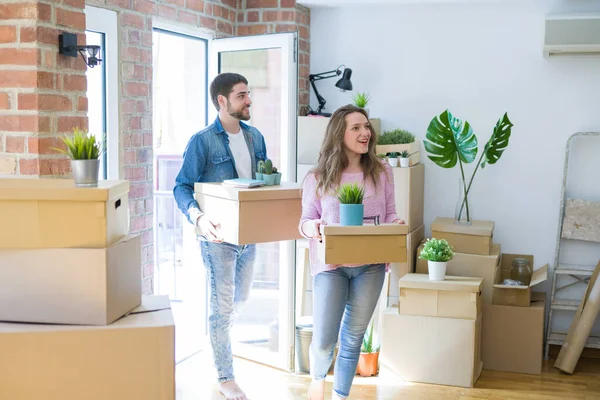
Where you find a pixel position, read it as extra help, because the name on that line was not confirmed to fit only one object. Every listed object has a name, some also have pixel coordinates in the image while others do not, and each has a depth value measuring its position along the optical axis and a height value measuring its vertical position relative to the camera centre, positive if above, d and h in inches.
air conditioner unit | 174.1 +25.0
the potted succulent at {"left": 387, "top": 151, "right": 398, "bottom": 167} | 177.3 -3.9
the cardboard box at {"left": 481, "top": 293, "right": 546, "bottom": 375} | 173.0 -44.0
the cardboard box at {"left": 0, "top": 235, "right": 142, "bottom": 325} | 90.0 -17.5
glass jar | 179.9 -29.9
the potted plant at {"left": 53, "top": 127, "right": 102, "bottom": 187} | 94.7 -2.9
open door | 165.6 -2.4
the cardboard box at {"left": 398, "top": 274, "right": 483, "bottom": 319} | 163.2 -33.1
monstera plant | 177.2 +0.2
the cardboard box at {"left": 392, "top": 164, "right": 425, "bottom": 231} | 175.8 -11.6
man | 137.6 -6.5
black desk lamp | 184.5 +14.4
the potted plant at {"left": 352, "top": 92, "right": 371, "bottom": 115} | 178.1 +9.8
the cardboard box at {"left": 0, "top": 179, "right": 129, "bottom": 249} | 89.4 -9.4
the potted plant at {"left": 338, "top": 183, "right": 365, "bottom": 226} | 122.0 -10.2
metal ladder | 180.2 -31.6
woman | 129.3 -13.2
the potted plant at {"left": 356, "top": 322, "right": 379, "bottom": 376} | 170.1 -47.7
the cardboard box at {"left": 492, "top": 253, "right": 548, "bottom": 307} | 174.4 -34.0
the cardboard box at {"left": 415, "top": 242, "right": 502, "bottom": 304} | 175.2 -28.5
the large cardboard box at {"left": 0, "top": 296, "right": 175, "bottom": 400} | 86.5 -25.7
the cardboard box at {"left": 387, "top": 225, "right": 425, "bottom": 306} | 178.4 -30.2
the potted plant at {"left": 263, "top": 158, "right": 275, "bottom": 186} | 136.5 -6.3
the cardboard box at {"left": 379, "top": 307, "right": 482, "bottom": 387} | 163.5 -44.6
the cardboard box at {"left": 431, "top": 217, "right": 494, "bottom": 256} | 175.5 -21.4
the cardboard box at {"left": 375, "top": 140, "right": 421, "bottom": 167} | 179.6 -1.8
